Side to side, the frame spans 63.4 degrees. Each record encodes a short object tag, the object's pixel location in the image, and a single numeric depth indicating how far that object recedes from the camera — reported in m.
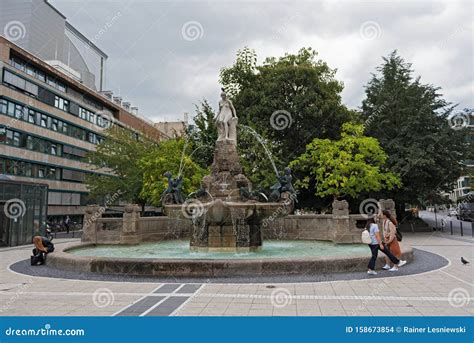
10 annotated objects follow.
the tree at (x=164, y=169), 27.91
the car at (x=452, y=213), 67.50
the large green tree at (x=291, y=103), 32.50
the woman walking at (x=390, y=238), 10.90
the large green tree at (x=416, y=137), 31.06
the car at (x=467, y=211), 49.53
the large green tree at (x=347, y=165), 28.16
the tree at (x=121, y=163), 35.66
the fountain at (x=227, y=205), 13.19
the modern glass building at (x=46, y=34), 47.91
